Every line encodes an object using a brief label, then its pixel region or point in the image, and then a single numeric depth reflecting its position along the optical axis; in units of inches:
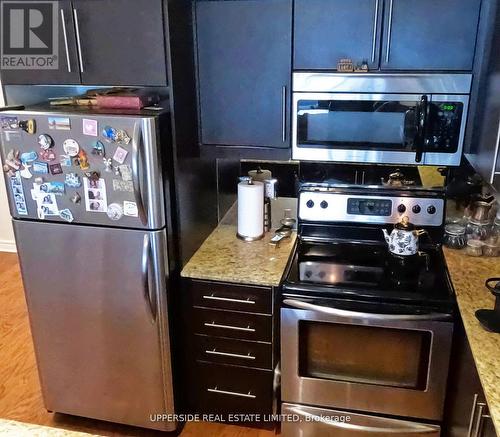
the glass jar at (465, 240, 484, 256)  83.2
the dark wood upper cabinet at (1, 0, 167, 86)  73.8
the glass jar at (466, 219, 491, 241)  85.0
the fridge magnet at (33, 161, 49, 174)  77.0
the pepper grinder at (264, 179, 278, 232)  93.1
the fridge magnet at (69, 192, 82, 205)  77.4
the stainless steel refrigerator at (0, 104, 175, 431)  74.1
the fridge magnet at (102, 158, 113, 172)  74.0
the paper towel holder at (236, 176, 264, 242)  91.1
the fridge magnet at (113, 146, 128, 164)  73.0
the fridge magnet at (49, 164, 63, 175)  76.6
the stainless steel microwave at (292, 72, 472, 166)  77.0
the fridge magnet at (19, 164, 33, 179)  77.9
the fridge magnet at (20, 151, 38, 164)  76.7
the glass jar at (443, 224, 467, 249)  85.6
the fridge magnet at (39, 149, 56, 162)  76.0
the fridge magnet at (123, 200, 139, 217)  75.5
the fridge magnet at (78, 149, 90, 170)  74.9
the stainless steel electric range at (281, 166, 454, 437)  74.0
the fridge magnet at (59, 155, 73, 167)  75.7
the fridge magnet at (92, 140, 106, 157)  73.6
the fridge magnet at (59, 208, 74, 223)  78.8
